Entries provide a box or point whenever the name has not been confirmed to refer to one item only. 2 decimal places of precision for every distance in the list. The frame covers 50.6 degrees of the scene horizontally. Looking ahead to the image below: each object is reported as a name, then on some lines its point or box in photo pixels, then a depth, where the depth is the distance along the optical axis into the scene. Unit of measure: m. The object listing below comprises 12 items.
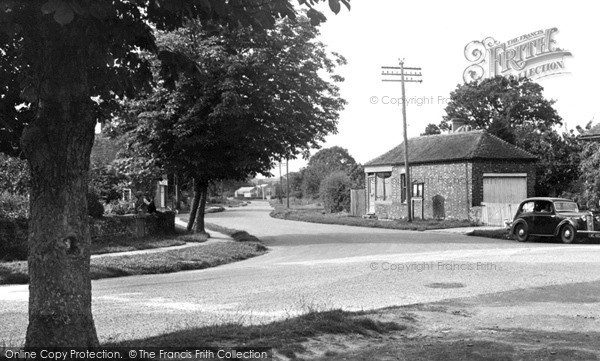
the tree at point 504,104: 61.88
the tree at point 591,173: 27.05
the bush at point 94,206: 21.16
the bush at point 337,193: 50.78
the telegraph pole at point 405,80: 35.44
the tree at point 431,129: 68.25
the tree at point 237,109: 21.45
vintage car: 21.38
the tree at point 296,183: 100.65
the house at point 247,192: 172.75
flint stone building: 34.50
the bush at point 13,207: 17.83
